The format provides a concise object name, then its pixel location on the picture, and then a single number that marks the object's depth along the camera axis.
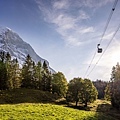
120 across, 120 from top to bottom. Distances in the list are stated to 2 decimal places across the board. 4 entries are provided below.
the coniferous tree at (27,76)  55.51
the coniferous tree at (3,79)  51.40
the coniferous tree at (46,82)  58.80
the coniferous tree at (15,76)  54.85
